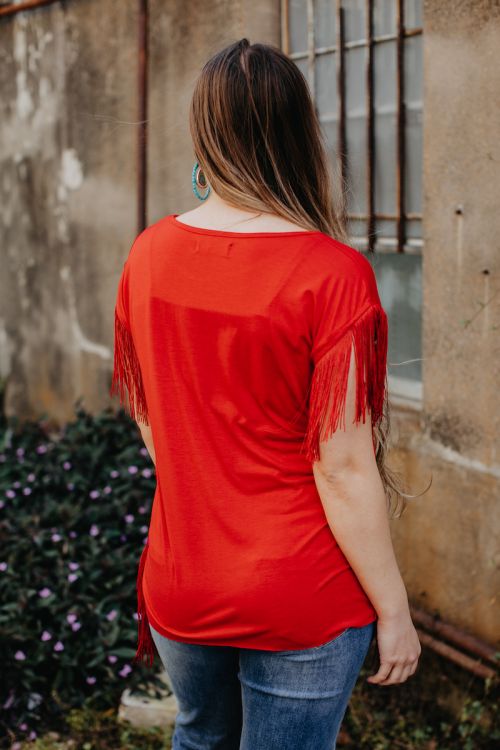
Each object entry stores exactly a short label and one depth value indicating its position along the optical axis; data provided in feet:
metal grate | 11.18
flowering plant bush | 11.46
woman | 5.16
